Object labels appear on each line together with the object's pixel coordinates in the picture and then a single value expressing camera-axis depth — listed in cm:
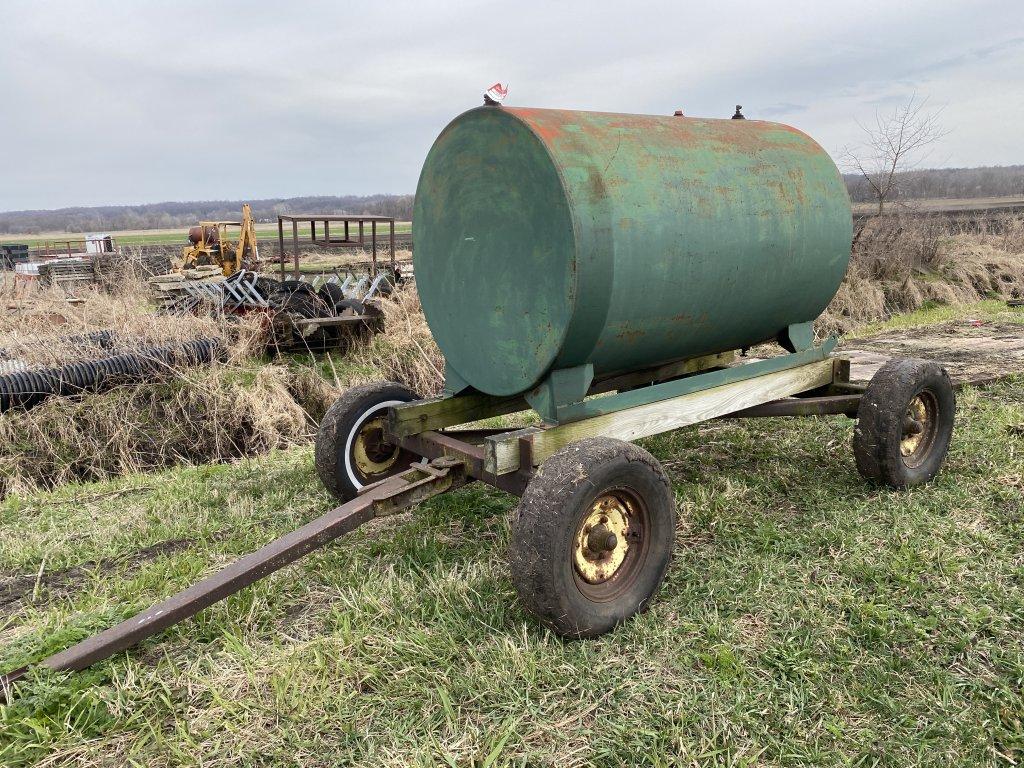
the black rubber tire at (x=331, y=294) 1040
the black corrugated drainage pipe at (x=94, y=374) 643
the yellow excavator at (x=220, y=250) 1981
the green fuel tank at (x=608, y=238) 302
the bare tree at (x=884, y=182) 1983
